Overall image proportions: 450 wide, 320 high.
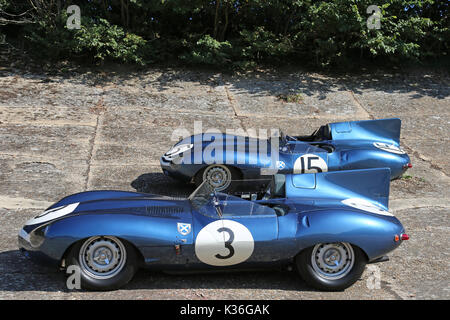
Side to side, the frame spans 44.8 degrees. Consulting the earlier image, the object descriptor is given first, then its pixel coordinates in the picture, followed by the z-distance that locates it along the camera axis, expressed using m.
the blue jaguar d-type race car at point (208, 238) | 4.84
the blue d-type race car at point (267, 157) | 7.52
